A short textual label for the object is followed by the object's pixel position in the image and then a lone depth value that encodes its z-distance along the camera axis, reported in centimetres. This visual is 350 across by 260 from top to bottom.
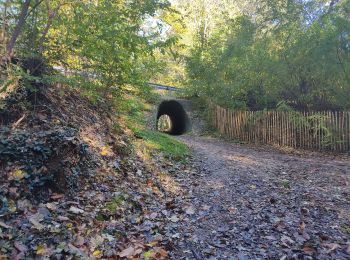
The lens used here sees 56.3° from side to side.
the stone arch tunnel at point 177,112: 2085
